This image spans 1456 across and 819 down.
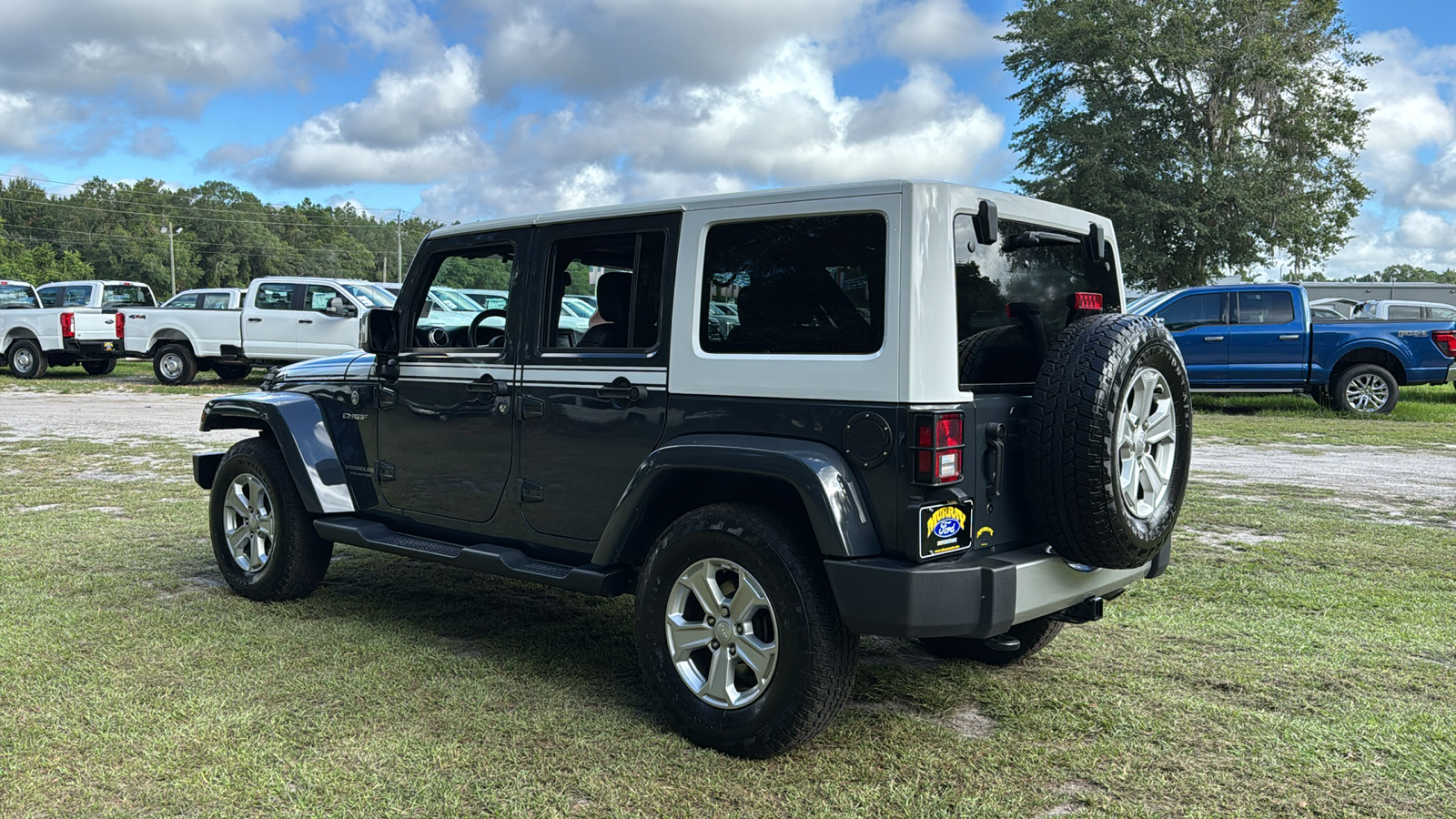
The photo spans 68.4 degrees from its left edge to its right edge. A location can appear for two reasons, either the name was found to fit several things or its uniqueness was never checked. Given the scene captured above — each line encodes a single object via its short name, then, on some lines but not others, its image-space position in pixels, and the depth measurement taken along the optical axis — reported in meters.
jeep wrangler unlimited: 3.35
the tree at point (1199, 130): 31.92
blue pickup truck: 15.12
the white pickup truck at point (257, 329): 18.59
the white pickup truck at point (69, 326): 21.72
